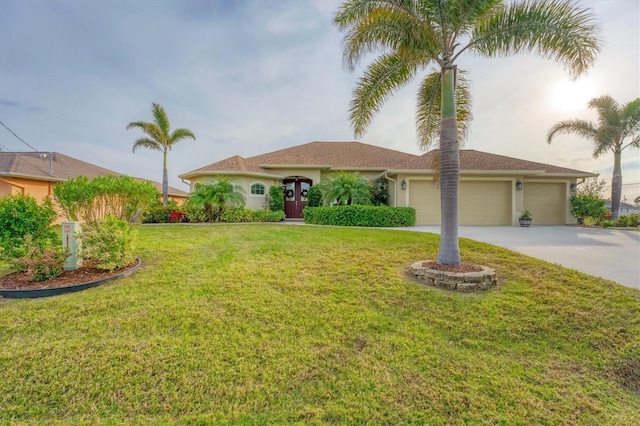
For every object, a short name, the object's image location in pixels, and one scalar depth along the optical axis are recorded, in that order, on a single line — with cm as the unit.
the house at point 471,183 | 1376
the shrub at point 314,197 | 1610
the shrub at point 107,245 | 502
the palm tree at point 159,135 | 1716
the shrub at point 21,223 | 475
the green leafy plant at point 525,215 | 1309
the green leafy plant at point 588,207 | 1355
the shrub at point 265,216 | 1435
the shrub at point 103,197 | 539
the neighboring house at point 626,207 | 2509
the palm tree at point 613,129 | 1392
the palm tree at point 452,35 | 492
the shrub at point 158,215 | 1364
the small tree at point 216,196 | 1334
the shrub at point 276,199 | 1612
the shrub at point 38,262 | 453
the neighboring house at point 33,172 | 1147
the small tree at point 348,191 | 1349
